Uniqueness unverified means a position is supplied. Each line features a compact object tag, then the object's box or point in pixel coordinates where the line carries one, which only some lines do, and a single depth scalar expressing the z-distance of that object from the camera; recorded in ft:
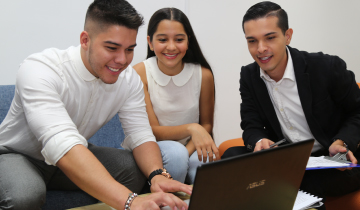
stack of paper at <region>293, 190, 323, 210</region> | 3.48
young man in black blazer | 5.61
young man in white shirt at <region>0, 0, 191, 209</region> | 3.70
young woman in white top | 6.39
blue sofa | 4.92
